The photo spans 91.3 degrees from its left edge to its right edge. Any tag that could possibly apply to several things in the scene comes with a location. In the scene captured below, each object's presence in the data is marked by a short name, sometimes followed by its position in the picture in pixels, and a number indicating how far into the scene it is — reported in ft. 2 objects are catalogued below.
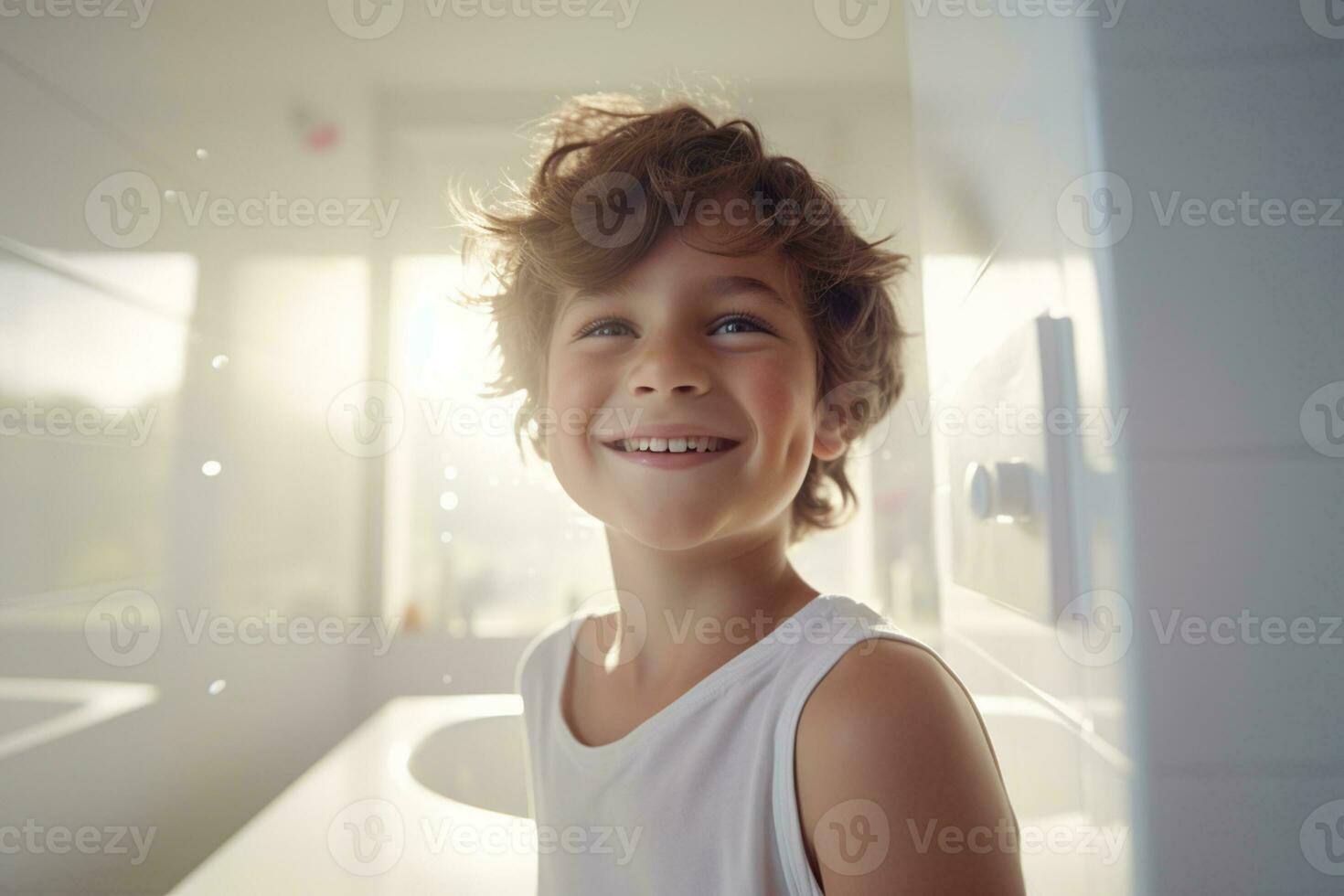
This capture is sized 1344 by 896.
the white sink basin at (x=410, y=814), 2.18
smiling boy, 1.24
